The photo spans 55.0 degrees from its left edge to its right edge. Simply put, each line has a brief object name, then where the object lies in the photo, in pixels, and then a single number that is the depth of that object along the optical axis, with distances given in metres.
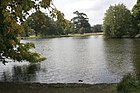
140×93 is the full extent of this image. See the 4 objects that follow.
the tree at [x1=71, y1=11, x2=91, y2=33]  85.81
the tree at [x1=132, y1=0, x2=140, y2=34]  44.22
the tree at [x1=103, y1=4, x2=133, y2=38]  48.61
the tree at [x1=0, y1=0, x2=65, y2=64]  4.46
